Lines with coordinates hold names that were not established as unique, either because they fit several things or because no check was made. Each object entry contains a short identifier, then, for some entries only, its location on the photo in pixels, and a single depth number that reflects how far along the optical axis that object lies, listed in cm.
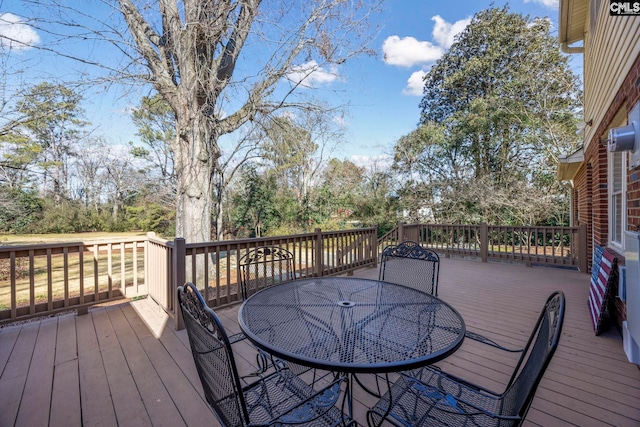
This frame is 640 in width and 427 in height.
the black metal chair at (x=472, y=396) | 100
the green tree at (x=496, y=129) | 927
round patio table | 123
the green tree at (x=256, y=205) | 1303
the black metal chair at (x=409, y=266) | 273
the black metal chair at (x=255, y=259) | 249
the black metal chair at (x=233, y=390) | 103
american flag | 270
